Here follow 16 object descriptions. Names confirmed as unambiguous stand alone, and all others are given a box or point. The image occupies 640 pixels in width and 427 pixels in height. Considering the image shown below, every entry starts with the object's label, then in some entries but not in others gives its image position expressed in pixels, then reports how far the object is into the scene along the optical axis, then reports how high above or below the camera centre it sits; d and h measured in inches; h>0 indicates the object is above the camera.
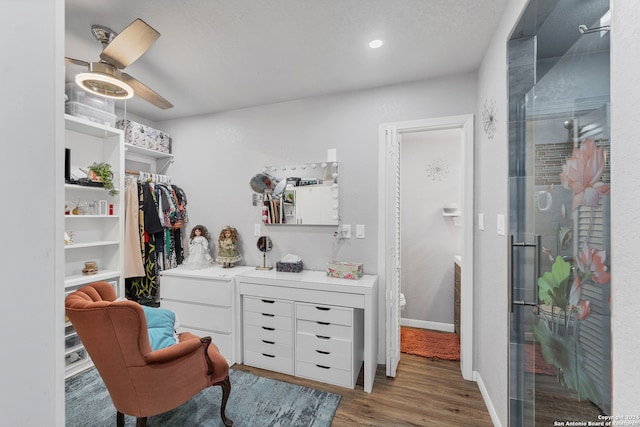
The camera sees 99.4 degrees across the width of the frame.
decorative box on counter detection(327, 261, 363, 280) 93.1 -19.9
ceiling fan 59.5 +37.6
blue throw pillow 66.1 -30.4
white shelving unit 92.5 -3.8
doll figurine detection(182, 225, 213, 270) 113.3 -16.8
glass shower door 37.3 -1.5
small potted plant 96.5 +13.5
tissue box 103.6 -20.7
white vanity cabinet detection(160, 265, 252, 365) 97.0 -33.4
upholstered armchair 52.8 -30.3
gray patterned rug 69.3 -53.5
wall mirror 105.0 +8.0
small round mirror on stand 110.7 -13.7
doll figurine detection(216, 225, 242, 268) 113.2 -15.5
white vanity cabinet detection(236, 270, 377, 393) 83.7 -36.9
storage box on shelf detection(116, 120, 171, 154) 108.8 +32.9
